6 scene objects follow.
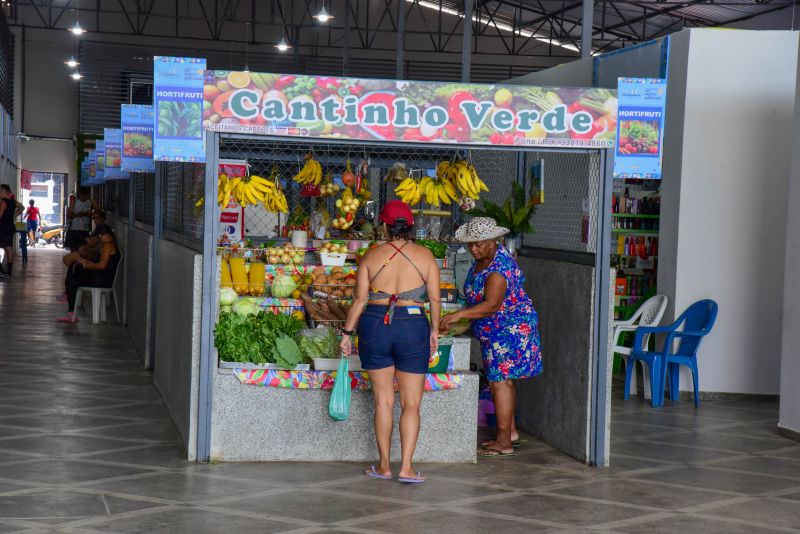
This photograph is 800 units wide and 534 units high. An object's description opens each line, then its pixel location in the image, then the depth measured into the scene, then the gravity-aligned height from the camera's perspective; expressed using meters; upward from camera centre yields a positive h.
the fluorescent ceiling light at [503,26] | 28.41 +5.29
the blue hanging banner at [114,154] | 13.25 +0.70
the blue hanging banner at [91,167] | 17.80 +0.73
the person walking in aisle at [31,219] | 30.97 -0.32
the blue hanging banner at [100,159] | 15.68 +0.76
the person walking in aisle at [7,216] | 18.17 -0.15
